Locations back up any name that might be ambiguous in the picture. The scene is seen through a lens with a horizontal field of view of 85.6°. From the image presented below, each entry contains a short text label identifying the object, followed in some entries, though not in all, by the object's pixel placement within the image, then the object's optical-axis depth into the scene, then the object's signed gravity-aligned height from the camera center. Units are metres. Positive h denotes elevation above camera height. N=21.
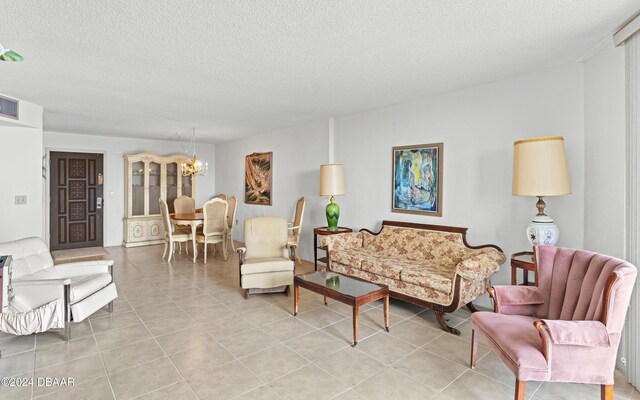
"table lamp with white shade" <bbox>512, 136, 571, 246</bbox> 2.85 +0.22
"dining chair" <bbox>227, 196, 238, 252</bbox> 7.08 -0.30
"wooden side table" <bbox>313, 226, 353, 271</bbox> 4.88 -0.46
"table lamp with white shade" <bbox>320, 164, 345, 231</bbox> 5.08 +0.22
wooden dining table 6.18 -0.37
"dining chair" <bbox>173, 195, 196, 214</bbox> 7.61 -0.09
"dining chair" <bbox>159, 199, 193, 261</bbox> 6.16 -0.62
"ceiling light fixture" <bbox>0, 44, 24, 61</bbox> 2.38 +1.01
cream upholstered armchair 4.09 -0.73
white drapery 2.32 +0.07
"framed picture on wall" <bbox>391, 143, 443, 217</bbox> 4.27 +0.26
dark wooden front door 7.04 +0.02
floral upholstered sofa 3.25 -0.69
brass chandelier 6.92 +0.68
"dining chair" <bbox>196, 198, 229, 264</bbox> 6.12 -0.42
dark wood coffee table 2.97 -0.83
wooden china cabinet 7.61 +0.22
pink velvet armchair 1.92 -0.79
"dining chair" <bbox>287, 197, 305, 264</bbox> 5.88 -0.45
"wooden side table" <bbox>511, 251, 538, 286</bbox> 2.99 -0.56
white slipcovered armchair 2.86 -0.79
